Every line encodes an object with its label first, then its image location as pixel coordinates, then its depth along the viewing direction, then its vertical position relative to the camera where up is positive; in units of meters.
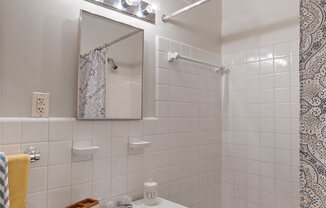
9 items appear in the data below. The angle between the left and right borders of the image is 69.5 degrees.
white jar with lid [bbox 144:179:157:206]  1.43 -0.50
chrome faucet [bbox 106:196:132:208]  1.28 -0.52
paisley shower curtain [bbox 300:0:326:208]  0.69 +0.03
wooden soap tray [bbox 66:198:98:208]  1.15 -0.46
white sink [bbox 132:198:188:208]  1.42 -0.57
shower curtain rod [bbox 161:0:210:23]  1.56 +0.70
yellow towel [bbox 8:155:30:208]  0.94 -0.28
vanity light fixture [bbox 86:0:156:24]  1.41 +0.66
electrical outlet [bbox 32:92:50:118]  1.11 +0.03
